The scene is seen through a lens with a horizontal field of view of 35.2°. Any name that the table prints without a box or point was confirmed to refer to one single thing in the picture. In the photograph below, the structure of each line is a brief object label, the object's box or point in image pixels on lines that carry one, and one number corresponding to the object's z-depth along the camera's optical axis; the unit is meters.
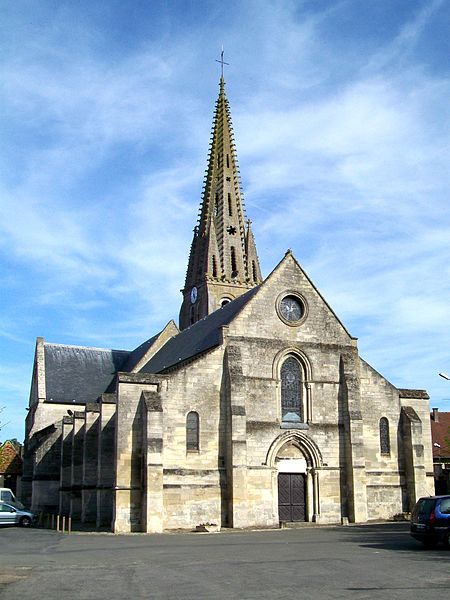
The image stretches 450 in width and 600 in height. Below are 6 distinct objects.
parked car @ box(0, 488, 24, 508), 39.25
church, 28.95
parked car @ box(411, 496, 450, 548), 19.31
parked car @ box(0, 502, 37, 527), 34.62
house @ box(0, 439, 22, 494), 49.00
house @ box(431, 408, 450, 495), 45.84
